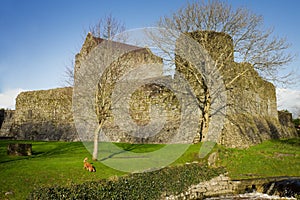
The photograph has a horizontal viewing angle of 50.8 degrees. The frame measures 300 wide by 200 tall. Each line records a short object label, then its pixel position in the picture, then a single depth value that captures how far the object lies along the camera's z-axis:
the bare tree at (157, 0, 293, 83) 17.41
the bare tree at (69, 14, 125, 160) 13.68
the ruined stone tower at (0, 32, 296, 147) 18.30
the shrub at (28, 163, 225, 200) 7.96
